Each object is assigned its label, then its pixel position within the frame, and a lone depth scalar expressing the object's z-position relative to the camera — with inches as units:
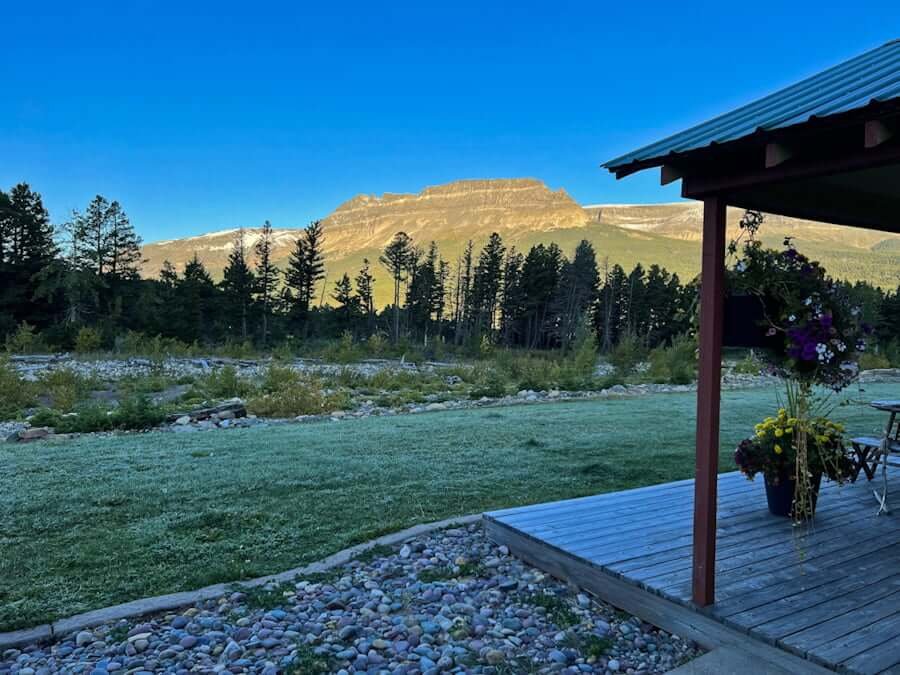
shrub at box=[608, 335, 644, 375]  609.0
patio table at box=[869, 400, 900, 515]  132.1
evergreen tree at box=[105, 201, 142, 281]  1204.5
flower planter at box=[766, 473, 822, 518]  125.1
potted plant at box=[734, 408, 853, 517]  123.7
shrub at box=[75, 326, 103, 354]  685.3
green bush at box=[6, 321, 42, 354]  639.1
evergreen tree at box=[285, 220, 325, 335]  1391.5
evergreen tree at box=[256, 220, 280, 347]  1304.1
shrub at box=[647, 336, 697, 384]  581.0
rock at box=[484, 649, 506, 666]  86.4
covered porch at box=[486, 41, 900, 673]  74.0
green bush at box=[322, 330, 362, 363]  646.5
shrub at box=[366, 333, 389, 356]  824.9
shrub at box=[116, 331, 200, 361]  667.4
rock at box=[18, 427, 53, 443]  291.9
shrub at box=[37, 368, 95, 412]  377.7
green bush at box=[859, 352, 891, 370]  674.2
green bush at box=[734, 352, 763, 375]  663.8
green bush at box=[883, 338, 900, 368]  734.5
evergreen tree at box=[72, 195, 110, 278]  1062.0
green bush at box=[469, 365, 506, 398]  472.4
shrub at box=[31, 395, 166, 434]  315.6
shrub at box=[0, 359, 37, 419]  375.3
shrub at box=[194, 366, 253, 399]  445.1
